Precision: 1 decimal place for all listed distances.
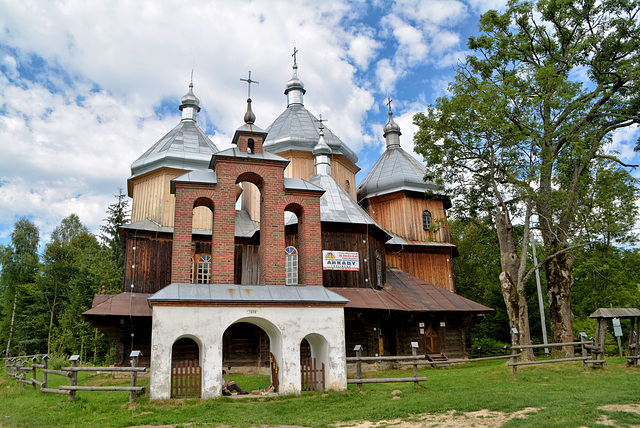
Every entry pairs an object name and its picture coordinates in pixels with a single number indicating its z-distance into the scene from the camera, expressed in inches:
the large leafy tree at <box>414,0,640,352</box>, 662.5
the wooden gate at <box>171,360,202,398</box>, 431.5
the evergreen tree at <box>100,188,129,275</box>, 1393.7
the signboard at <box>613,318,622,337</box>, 622.2
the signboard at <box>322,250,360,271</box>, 776.3
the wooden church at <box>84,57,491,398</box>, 465.7
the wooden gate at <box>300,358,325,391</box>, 471.5
